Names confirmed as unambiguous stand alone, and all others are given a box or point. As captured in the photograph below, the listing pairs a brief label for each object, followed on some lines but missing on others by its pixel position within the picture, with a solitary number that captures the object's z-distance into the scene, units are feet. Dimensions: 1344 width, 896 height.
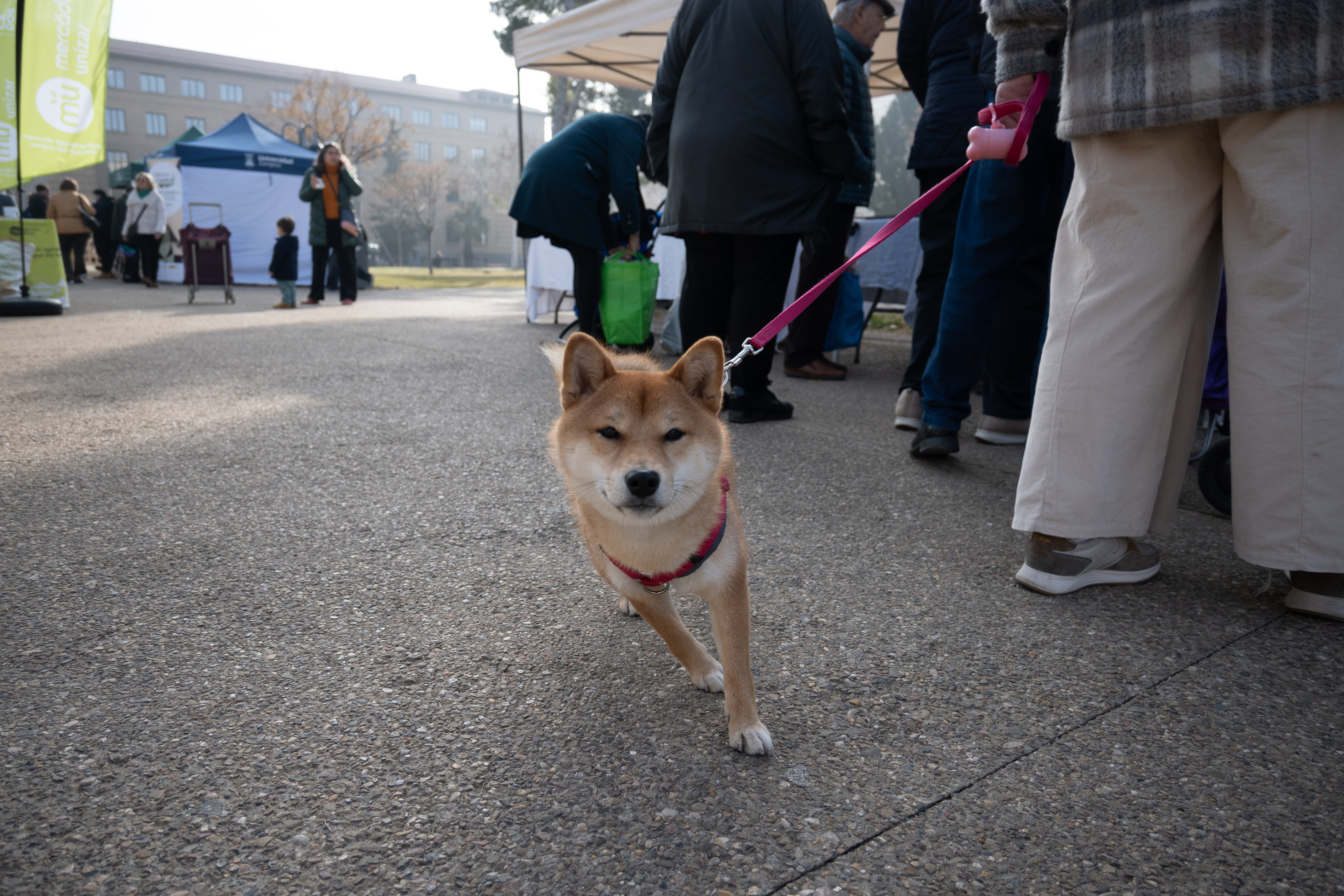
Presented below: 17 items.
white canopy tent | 26.73
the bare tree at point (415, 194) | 180.86
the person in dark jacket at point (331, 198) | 36.42
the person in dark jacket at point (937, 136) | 13.96
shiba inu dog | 5.66
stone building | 216.54
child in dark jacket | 38.47
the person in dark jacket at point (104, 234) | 62.64
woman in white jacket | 51.26
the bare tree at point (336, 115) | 139.13
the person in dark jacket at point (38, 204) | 52.90
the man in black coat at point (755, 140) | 13.66
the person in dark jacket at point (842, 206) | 17.29
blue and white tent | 60.49
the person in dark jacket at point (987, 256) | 11.19
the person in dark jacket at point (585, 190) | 20.04
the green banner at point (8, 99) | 26.86
